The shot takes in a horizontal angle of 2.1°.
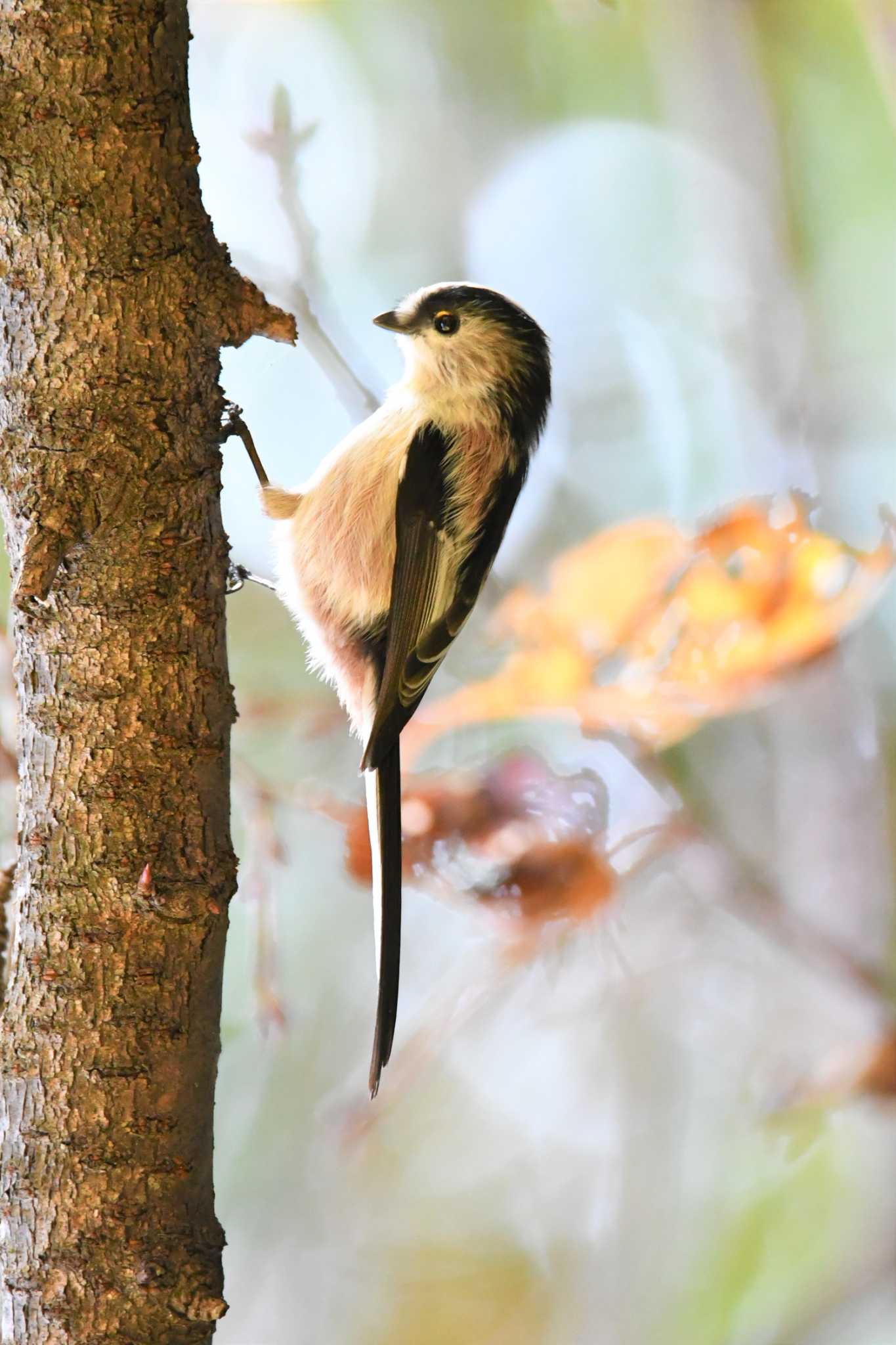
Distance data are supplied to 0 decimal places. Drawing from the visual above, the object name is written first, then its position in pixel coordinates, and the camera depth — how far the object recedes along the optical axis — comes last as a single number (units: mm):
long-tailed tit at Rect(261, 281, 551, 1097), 3342
